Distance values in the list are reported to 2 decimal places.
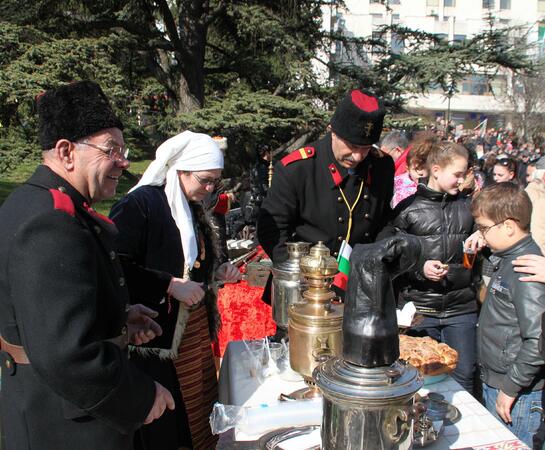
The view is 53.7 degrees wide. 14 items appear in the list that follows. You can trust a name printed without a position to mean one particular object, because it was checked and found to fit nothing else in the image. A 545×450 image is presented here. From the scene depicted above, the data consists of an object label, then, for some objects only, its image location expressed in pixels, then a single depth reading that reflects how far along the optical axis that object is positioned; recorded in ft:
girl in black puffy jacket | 9.42
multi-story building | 133.08
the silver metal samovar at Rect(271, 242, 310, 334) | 7.45
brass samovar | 5.87
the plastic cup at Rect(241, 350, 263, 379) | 7.10
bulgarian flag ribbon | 7.27
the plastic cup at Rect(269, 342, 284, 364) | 7.27
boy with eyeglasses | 7.11
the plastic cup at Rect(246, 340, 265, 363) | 7.36
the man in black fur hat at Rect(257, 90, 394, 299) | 9.20
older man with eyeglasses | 4.26
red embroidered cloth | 13.57
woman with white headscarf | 7.23
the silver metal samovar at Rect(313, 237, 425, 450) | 3.73
